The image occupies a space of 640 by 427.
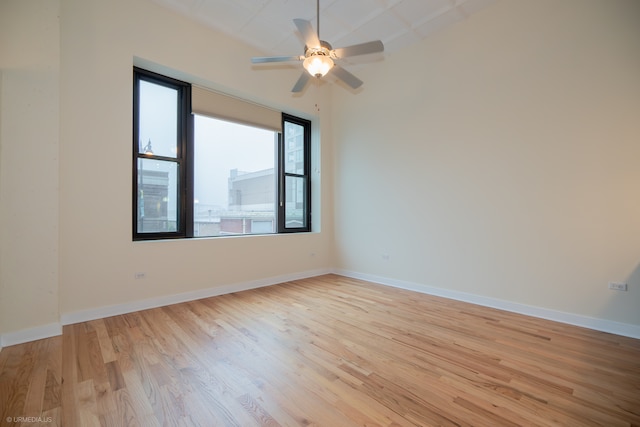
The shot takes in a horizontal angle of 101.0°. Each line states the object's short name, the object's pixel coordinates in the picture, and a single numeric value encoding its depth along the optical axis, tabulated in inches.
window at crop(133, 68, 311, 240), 134.5
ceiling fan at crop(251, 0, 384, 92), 93.1
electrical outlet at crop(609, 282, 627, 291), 100.9
